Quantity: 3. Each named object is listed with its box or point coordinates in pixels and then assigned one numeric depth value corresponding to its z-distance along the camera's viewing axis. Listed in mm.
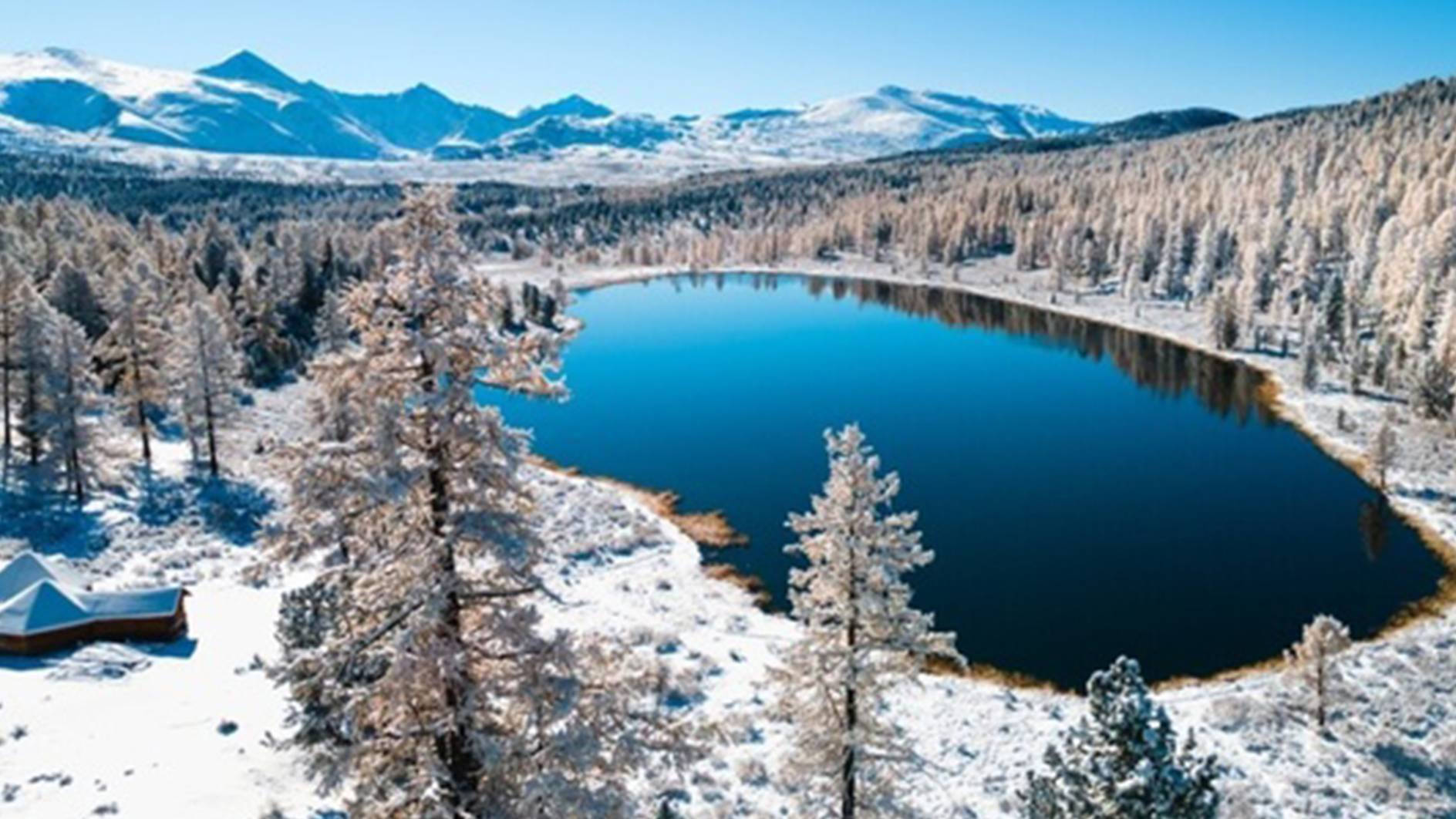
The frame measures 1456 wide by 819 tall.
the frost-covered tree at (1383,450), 56250
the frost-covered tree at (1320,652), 30594
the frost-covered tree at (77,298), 71438
